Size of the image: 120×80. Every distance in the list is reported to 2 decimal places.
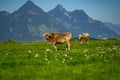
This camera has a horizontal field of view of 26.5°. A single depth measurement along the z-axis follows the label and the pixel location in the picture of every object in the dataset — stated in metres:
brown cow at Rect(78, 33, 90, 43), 50.80
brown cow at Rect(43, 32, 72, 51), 33.88
